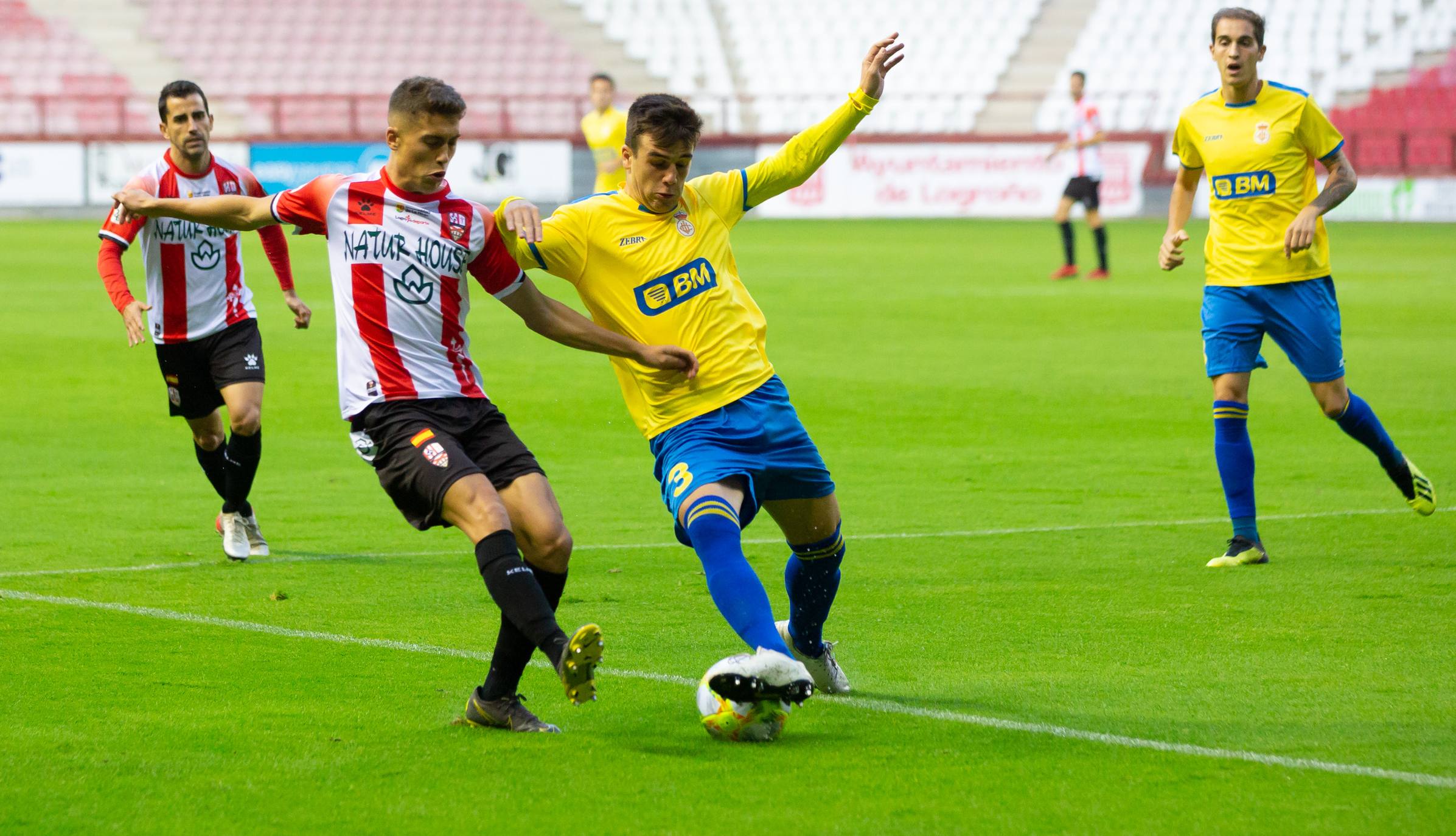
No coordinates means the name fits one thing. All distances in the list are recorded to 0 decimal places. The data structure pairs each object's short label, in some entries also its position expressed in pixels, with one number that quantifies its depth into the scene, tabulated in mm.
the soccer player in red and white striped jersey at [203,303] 15750
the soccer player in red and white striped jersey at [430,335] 9703
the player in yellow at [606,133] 46531
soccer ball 9430
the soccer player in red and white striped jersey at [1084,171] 43312
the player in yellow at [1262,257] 15250
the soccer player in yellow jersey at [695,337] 10125
